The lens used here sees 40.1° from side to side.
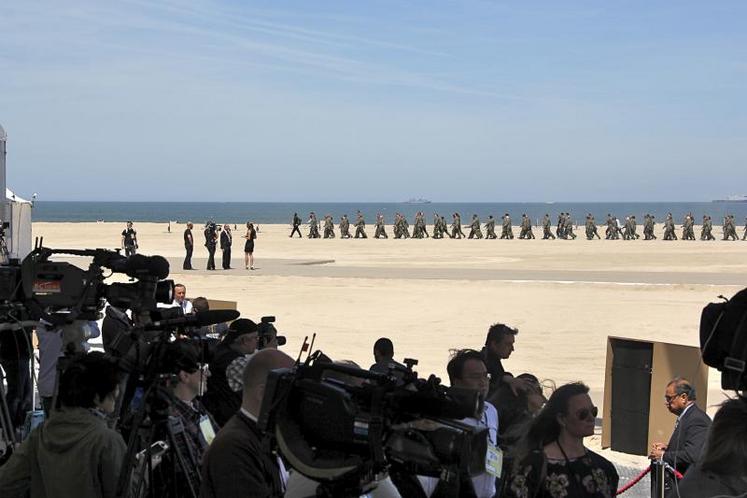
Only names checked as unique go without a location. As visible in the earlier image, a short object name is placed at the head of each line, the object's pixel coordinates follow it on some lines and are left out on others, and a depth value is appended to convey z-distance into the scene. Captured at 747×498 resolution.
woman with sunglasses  4.49
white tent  14.69
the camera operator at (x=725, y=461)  2.82
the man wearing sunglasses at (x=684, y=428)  6.77
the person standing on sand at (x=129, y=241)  34.41
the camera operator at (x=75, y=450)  4.11
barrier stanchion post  6.39
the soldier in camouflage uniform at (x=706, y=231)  55.72
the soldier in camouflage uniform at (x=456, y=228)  57.09
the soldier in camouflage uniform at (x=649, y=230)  55.94
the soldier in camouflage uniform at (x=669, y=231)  55.44
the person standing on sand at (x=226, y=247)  31.48
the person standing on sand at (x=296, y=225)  57.15
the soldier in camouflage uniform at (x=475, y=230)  57.78
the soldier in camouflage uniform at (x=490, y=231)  57.89
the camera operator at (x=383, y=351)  8.41
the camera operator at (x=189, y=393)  4.07
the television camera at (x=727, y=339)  2.78
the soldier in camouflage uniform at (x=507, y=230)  57.41
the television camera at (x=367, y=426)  2.73
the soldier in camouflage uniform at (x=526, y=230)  56.91
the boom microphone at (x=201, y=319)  4.08
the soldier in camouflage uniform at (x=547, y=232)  57.19
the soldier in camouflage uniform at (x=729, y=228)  55.31
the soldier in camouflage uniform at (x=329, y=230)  56.34
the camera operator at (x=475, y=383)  4.61
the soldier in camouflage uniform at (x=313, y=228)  56.84
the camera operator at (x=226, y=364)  6.37
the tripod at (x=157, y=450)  4.00
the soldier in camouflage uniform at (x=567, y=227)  57.03
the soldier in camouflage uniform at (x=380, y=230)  56.91
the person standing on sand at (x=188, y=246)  30.42
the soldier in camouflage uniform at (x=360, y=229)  56.84
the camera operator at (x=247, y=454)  3.82
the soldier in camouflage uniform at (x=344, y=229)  57.28
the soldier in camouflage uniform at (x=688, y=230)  55.25
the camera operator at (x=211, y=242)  31.27
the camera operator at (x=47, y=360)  7.63
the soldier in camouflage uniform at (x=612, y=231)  56.72
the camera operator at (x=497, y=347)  8.06
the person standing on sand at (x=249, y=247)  31.64
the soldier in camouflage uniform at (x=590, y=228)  56.50
